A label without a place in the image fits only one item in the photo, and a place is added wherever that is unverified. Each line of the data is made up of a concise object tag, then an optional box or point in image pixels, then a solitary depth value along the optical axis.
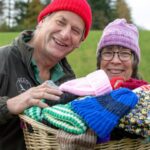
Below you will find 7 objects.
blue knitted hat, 1.82
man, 2.44
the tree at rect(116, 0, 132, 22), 51.89
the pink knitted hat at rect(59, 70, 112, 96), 1.97
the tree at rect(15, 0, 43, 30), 46.51
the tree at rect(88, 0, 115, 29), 45.34
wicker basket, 1.88
